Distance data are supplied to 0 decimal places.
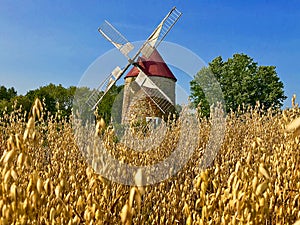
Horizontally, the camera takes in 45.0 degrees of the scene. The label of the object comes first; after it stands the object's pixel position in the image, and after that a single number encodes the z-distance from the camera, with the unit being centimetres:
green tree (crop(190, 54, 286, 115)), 2547
